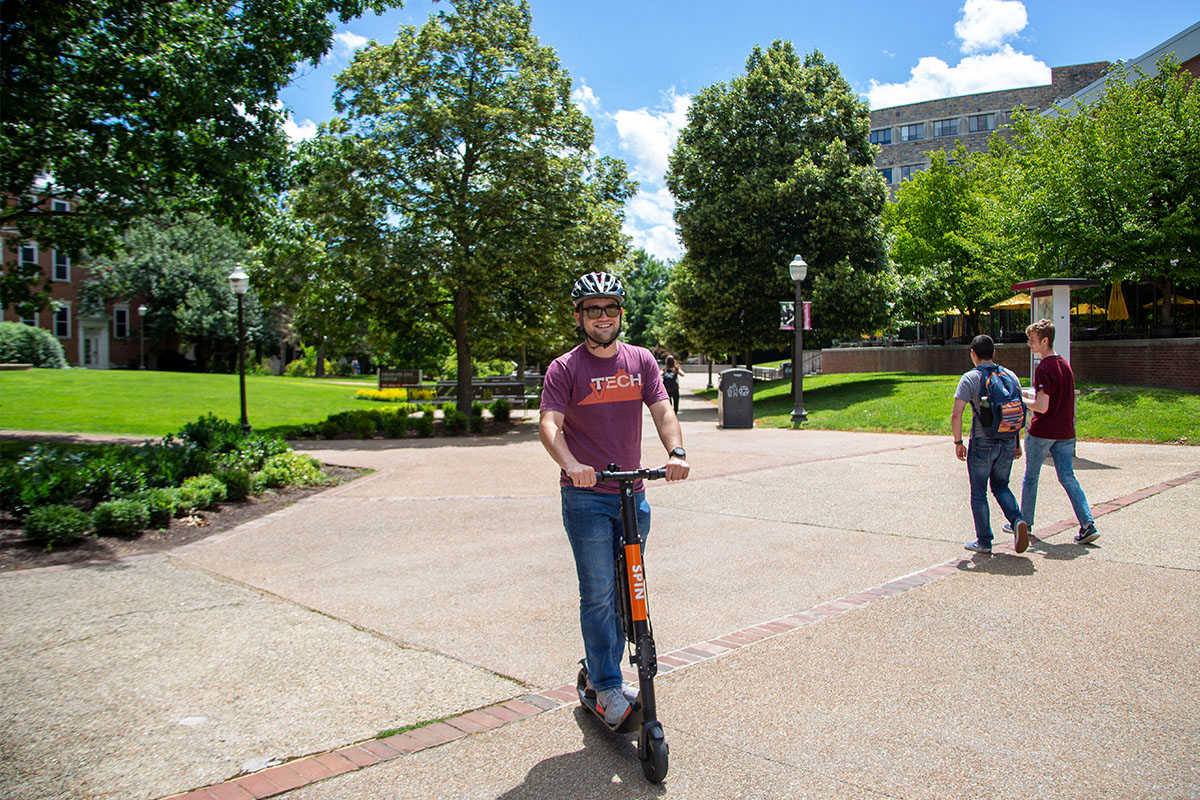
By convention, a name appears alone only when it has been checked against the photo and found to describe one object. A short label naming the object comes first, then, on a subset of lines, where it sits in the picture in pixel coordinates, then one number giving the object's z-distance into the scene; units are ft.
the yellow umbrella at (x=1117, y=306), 82.28
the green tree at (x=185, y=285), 150.10
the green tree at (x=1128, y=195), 62.13
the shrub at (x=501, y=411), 78.12
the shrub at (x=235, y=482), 33.19
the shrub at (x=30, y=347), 116.88
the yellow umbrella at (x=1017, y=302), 91.09
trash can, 66.08
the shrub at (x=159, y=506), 28.43
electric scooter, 10.71
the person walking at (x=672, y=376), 60.70
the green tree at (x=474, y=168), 66.59
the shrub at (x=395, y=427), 64.95
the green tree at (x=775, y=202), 84.84
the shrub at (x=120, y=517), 26.55
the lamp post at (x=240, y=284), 55.42
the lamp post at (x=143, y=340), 157.21
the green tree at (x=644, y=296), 256.73
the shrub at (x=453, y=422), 69.41
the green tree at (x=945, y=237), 100.22
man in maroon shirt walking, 23.39
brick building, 149.48
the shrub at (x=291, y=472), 37.22
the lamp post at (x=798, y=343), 68.03
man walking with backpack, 21.58
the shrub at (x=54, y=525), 25.11
